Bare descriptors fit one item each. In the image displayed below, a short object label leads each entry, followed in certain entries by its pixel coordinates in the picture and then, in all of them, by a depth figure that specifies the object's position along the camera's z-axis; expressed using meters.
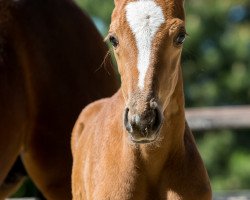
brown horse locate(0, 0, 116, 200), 9.62
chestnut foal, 6.95
